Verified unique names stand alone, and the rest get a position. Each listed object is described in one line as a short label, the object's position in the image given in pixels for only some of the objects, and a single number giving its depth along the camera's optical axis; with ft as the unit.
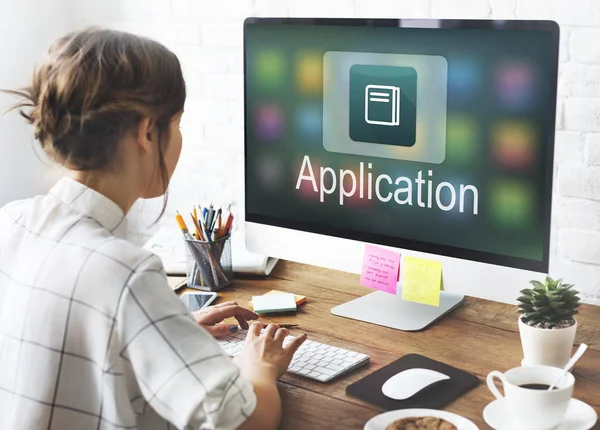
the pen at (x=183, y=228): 5.71
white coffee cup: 3.60
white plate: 3.78
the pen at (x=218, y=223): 5.72
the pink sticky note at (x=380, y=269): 5.05
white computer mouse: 4.10
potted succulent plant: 4.28
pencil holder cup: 5.67
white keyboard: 4.40
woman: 3.40
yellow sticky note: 4.88
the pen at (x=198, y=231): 5.71
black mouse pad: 4.04
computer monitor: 4.40
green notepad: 5.27
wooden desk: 4.03
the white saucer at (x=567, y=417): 3.74
